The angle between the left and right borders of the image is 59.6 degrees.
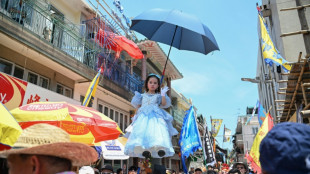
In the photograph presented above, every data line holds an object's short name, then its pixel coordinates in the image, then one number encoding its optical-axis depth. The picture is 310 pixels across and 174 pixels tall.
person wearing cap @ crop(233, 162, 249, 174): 7.37
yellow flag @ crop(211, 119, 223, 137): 35.25
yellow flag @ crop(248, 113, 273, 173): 7.67
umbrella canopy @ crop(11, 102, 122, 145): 5.38
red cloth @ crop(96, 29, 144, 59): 13.32
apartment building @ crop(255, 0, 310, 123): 7.14
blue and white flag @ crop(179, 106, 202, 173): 8.06
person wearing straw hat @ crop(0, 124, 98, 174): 1.77
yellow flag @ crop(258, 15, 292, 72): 8.63
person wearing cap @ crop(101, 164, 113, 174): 7.88
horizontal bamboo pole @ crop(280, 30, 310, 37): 7.48
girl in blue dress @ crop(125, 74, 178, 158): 3.77
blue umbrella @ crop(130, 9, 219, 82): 5.35
